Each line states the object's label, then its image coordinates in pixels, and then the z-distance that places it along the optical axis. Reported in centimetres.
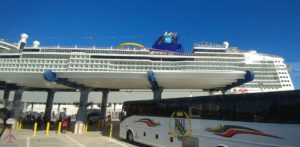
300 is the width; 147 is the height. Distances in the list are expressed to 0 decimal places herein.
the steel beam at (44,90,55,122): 2555
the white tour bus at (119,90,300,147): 549
